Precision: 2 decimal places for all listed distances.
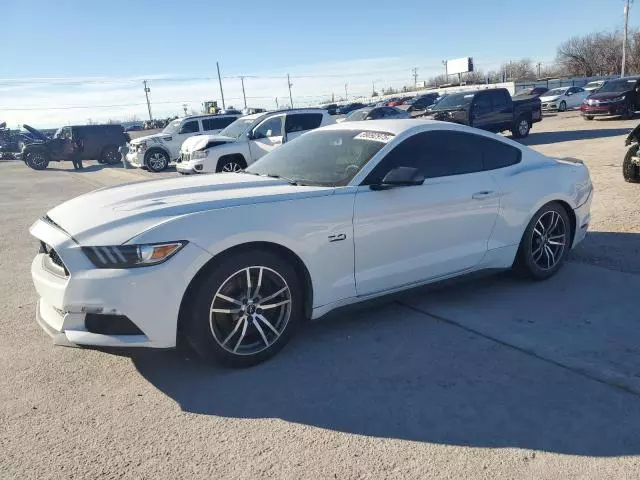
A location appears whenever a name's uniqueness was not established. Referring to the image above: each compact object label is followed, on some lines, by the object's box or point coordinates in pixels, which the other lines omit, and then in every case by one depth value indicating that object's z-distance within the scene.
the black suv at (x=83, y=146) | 23.73
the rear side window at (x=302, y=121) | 13.79
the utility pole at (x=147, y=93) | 94.62
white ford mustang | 3.27
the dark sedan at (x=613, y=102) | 24.17
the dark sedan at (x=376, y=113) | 19.66
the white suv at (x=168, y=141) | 18.64
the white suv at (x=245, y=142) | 13.26
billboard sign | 86.88
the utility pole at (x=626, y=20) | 58.52
